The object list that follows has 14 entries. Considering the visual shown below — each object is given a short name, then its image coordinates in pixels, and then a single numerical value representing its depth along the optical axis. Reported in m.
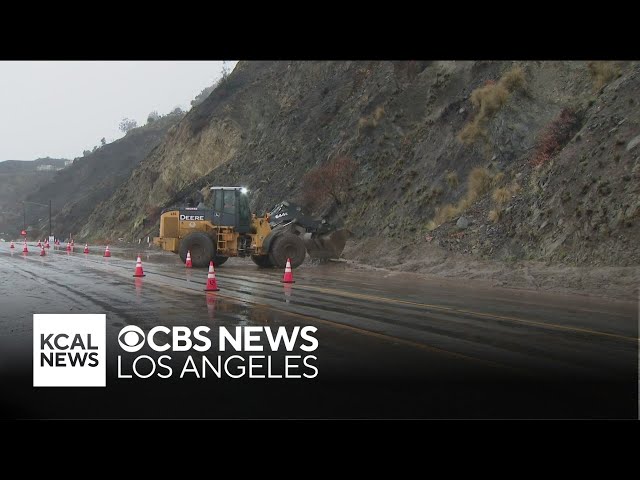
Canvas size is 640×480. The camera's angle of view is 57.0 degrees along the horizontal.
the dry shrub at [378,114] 35.88
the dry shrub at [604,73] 23.36
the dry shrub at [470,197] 24.33
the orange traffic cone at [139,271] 18.91
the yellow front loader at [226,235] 23.02
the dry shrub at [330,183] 33.16
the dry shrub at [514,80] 26.91
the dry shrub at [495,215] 21.33
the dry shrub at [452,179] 26.60
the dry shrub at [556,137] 22.27
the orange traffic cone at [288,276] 16.81
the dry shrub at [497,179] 23.92
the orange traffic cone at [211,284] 14.65
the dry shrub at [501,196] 21.95
